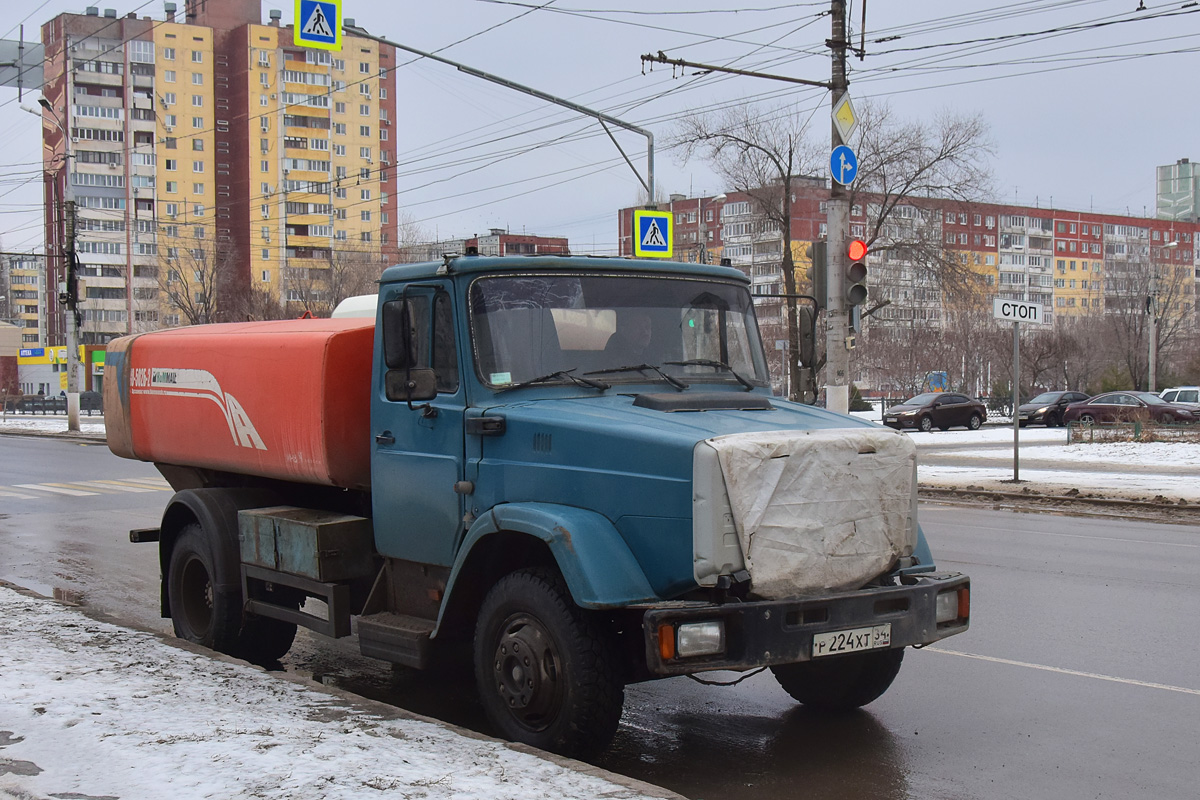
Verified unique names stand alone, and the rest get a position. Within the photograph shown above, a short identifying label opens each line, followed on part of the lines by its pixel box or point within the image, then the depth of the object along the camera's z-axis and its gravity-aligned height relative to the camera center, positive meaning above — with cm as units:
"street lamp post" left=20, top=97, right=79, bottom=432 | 3841 +255
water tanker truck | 496 -60
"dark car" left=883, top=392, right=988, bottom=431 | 4344 -152
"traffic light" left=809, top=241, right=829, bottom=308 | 1698 +149
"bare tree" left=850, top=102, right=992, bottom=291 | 4484 +704
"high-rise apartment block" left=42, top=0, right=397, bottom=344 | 10988 +2183
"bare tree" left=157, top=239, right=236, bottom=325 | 6203 +660
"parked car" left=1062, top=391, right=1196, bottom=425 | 4047 -135
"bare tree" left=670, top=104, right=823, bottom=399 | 4719 +808
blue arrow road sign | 1852 +322
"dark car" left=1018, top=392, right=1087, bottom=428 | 4572 -146
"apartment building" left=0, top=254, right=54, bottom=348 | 15150 +1167
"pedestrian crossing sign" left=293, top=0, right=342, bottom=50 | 1655 +492
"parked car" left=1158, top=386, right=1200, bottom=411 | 4619 -104
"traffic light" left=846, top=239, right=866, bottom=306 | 1775 +147
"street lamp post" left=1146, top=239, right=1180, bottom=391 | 4964 +142
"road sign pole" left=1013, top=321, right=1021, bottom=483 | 1920 -70
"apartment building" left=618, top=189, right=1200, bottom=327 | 4681 +1078
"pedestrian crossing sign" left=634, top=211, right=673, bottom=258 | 2131 +251
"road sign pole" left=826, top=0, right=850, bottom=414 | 1814 +149
